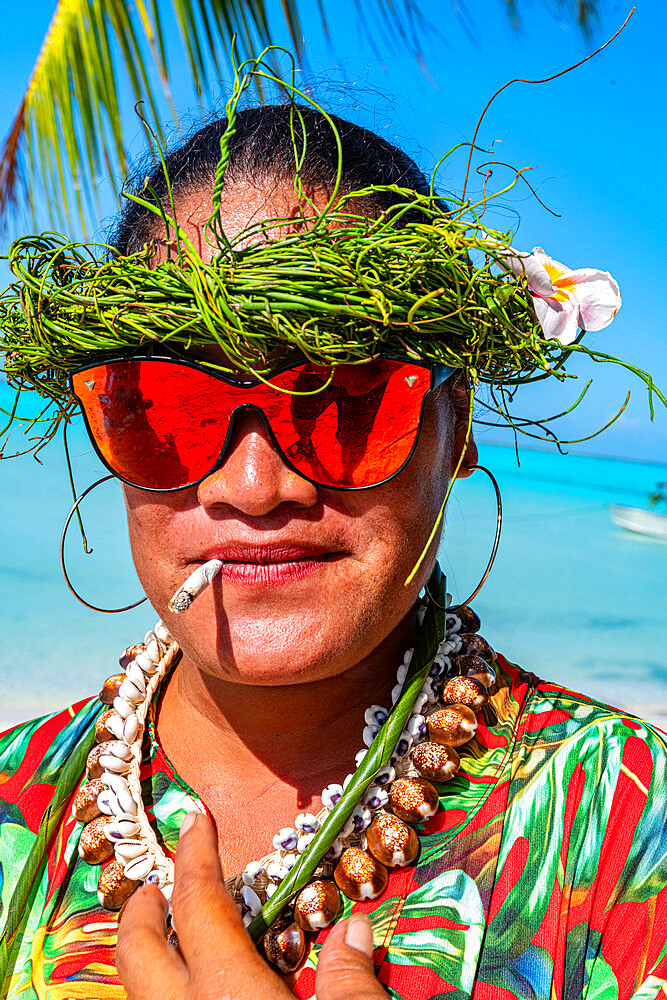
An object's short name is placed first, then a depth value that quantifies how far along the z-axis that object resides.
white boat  16.40
